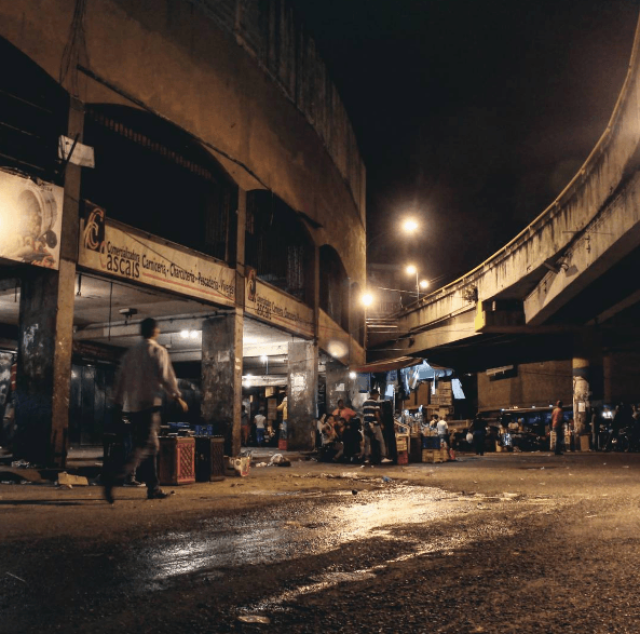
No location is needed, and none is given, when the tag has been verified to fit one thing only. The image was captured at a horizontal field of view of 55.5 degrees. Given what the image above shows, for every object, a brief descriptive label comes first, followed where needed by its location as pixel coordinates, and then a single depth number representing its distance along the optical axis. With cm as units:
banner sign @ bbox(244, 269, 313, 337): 1889
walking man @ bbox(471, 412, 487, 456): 2508
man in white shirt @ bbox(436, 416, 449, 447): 2304
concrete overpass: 1888
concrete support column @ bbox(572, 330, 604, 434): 3072
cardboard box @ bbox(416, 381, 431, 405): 4057
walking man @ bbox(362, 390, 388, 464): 1572
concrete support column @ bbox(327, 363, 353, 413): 3086
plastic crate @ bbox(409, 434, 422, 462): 1728
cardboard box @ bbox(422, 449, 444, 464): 1752
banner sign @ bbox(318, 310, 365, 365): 2587
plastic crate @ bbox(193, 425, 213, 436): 1645
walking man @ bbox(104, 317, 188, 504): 749
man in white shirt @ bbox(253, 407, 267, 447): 3075
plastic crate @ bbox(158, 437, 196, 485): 1036
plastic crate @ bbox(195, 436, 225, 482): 1118
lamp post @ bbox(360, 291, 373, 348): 3538
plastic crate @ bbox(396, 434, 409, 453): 1634
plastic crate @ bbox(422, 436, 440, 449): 1770
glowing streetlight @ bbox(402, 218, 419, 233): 3475
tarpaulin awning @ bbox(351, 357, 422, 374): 2444
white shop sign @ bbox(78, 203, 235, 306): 1283
